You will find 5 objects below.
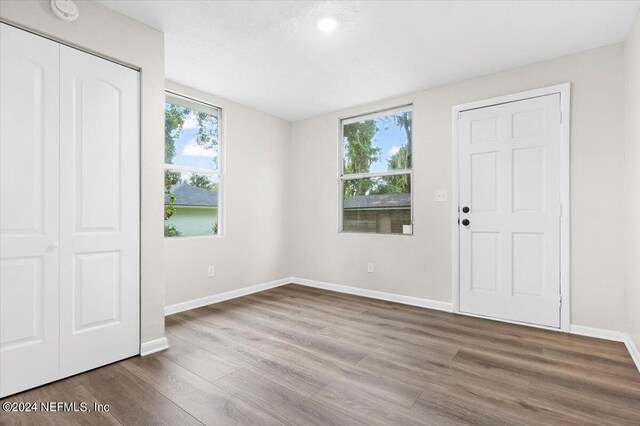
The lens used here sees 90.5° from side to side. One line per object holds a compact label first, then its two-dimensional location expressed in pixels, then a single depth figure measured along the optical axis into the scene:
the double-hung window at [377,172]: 3.98
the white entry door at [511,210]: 2.97
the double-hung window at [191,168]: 3.54
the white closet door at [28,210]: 1.84
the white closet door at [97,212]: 2.07
